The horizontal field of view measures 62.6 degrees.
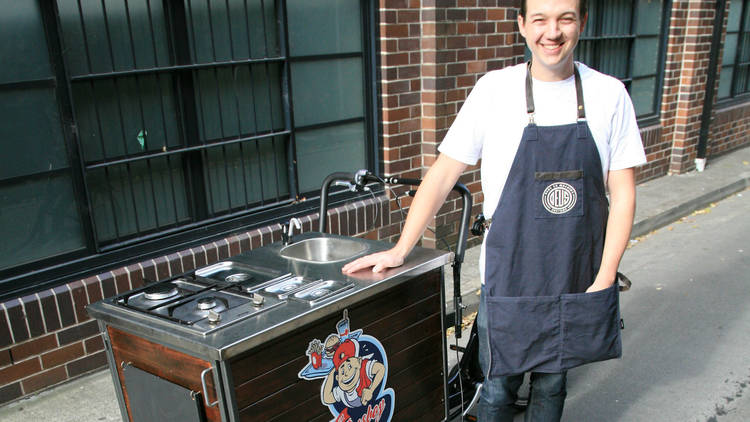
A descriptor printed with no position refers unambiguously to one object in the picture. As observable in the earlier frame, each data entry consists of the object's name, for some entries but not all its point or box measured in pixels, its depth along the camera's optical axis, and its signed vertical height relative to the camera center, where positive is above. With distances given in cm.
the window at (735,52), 958 -34
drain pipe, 863 -84
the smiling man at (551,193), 220 -55
